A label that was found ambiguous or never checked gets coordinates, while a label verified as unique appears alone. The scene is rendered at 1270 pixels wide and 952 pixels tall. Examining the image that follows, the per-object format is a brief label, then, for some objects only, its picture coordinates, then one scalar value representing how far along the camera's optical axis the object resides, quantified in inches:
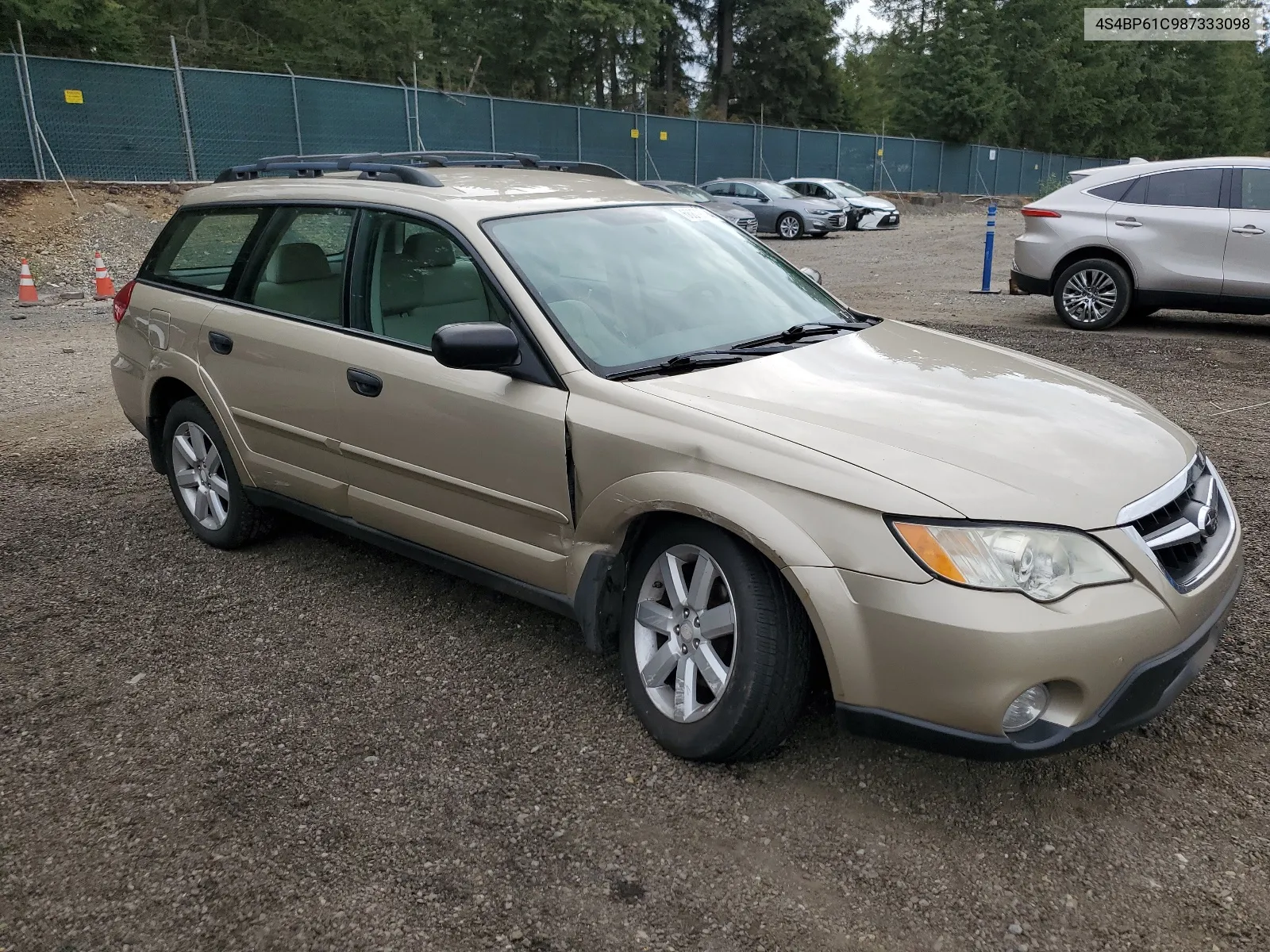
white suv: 370.3
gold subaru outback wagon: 101.2
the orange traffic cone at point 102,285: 561.9
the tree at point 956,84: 1818.4
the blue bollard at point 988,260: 525.3
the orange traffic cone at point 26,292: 550.9
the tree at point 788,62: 1943.9
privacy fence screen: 713.0
